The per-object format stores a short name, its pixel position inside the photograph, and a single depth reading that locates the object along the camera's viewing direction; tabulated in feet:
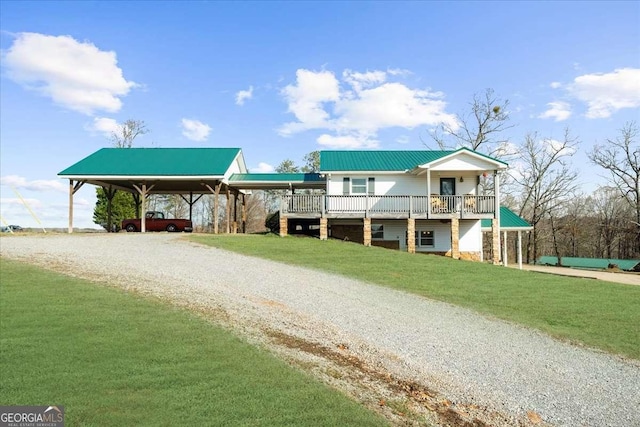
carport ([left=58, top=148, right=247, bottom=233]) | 86.17
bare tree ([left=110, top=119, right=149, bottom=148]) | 152.87
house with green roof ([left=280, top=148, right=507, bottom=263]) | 76.89
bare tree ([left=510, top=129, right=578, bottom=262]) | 147.74
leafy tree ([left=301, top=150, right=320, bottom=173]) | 154.92
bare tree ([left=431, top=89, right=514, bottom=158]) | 143.43
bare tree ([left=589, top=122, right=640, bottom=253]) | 131.75
